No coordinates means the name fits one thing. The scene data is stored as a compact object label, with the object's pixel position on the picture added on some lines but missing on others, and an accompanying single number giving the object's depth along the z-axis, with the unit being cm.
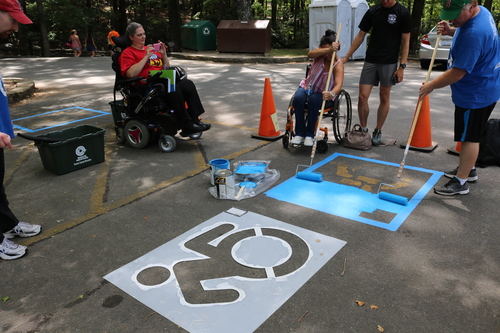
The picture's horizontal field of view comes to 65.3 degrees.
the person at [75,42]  2139
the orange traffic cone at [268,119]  604
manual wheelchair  527
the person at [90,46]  2284
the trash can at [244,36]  1712
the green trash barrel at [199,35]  1895
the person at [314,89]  507
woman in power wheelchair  518
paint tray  453
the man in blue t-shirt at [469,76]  354
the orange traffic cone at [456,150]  526
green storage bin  464
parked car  1188
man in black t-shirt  520
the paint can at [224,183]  399
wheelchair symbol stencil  247
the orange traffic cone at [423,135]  546
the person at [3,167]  275
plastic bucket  430
